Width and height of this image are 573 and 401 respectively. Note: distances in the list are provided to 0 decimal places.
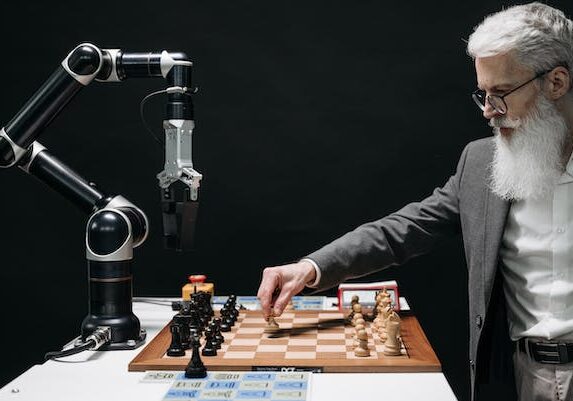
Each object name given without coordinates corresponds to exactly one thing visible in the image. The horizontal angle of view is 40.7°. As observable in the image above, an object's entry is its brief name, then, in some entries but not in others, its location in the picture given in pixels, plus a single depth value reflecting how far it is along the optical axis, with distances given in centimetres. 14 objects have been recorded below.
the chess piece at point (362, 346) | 219
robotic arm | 242
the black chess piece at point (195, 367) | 202
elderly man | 230
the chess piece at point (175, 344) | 221
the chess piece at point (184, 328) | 228
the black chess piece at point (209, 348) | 220
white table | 190
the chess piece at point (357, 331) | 223
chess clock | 290
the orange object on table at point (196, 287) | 287
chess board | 210
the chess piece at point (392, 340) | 220
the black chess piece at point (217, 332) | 231
